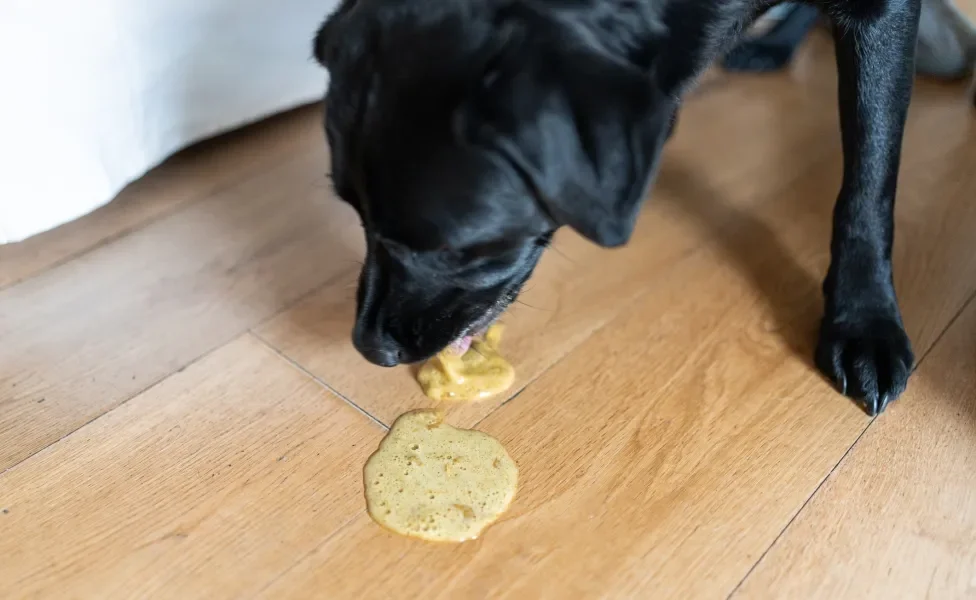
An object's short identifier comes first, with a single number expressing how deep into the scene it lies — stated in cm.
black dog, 83
